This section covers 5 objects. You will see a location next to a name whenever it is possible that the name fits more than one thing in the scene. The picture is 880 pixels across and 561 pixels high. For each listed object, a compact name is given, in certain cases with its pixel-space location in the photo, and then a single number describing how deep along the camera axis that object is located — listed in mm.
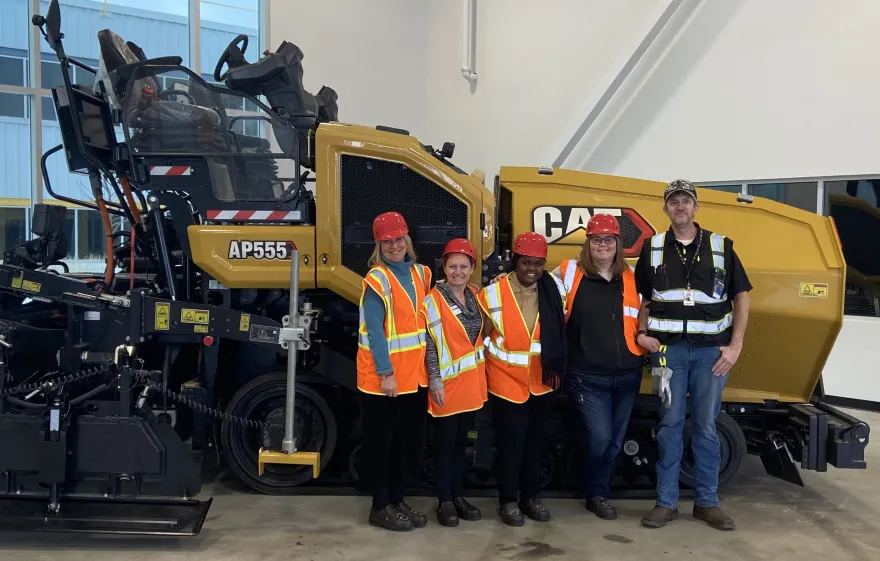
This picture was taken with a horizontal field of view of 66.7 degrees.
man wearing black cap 3539
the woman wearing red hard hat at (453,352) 3459
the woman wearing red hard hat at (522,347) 3512
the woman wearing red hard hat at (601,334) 3582
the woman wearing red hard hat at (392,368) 3402
